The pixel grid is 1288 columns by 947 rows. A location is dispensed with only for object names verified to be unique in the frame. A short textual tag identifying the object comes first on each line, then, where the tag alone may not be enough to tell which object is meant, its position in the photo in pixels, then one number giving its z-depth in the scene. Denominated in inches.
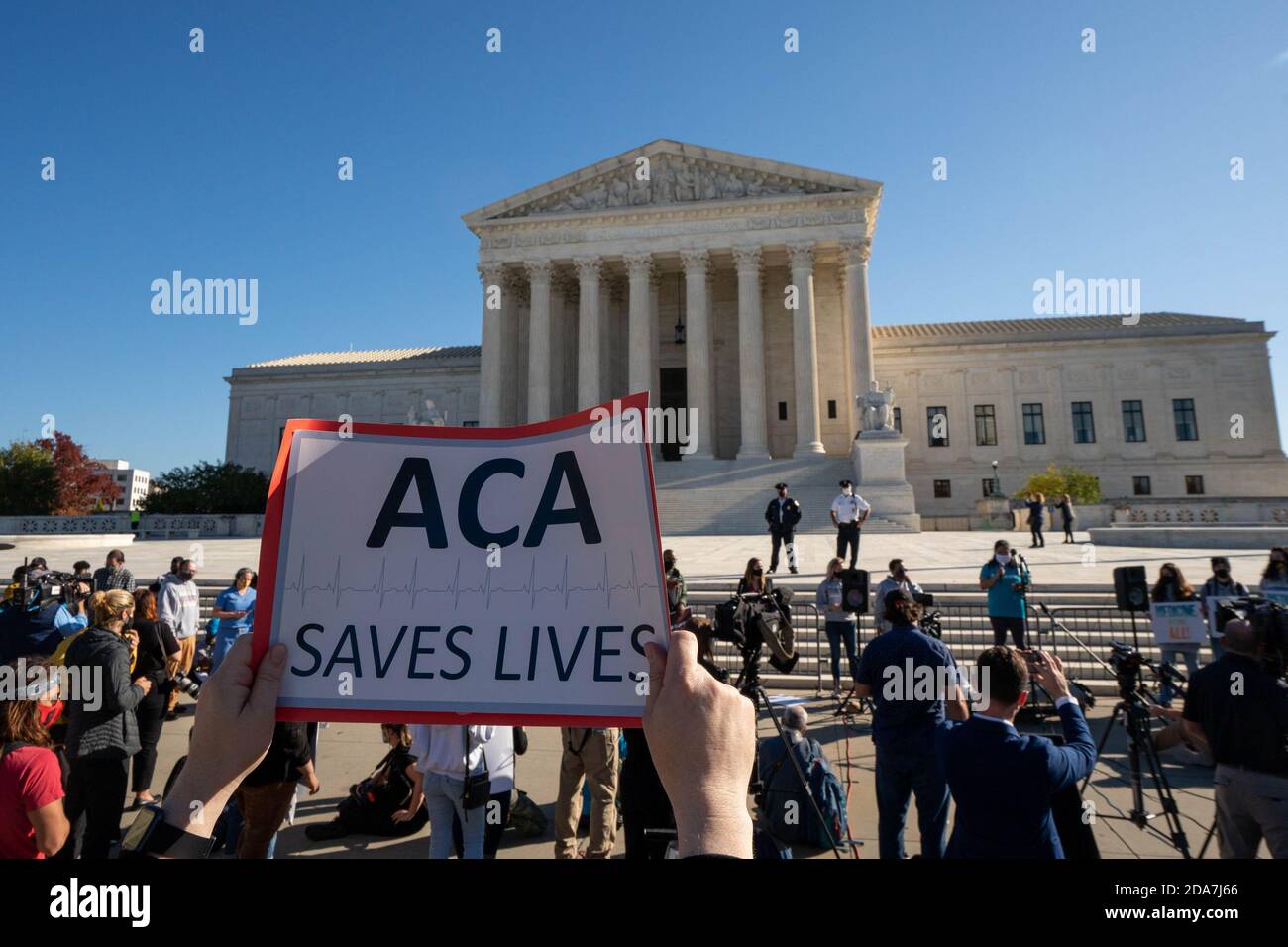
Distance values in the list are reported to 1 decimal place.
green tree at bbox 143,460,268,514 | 1421.0
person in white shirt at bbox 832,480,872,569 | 552.4
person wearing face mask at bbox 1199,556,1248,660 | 316.2
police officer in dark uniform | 581.9
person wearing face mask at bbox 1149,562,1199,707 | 320.8
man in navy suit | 106.3
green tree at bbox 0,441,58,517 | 1592.0
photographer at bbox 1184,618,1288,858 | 136.3
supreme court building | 1346.0
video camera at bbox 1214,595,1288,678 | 148.9
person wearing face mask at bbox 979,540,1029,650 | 331.9
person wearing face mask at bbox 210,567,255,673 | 294.7
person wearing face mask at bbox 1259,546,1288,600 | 325.7
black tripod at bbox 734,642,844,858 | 163.9
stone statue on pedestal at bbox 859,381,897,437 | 1120.2
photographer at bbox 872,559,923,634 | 329.7
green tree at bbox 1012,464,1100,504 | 1378.4
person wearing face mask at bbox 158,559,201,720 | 309.7
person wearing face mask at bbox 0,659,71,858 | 118.4
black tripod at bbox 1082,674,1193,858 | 160.9
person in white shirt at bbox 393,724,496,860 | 142.6
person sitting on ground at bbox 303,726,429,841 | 197.3
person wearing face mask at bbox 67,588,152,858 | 161.5
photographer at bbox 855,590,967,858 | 159.9
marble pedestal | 1089.4
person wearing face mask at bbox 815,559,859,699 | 338.6
